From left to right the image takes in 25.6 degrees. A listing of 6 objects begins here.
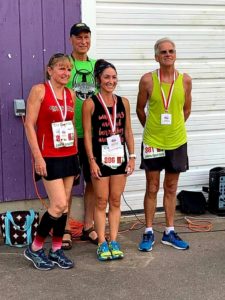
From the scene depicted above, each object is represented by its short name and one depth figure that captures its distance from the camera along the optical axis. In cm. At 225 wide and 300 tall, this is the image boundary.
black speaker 578
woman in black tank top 427
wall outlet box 485
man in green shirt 450
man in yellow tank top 450
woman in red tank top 400
